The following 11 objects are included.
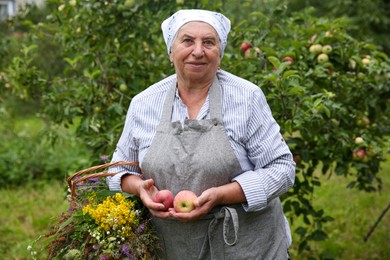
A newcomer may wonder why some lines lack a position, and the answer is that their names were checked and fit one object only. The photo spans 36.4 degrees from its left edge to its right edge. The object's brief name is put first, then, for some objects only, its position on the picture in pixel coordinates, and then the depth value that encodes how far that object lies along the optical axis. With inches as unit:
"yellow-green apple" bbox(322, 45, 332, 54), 129.1
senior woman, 77.7
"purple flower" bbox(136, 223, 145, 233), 80.0
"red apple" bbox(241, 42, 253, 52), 132.2
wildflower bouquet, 77.3
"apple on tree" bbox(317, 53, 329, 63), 128.0
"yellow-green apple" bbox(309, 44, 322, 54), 129.5
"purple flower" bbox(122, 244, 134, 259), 76.3
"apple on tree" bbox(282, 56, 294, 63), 121.7
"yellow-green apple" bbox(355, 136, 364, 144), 125.6
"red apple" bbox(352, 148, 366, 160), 126.5
